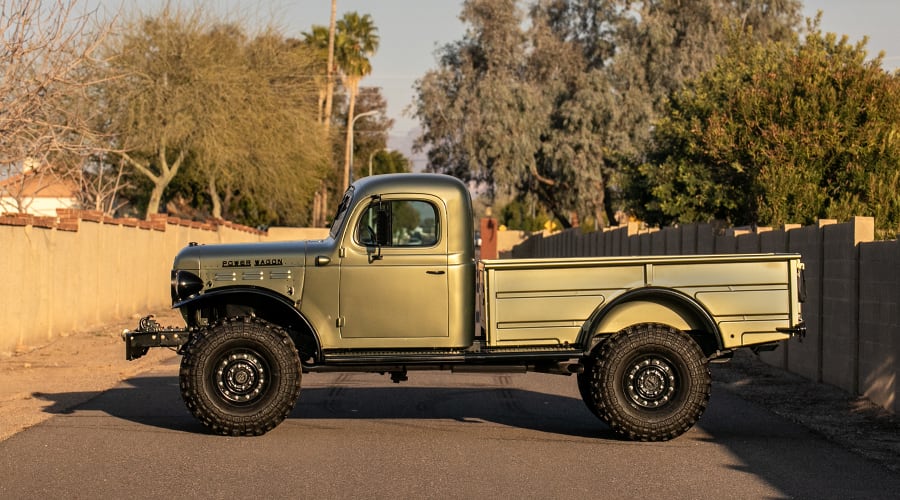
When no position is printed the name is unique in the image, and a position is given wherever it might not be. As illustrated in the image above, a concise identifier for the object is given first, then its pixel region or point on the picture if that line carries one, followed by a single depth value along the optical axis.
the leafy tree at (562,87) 60.62
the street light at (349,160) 76.94
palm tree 94.69
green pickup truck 12.20
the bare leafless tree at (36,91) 19.03
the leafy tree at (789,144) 30.91
